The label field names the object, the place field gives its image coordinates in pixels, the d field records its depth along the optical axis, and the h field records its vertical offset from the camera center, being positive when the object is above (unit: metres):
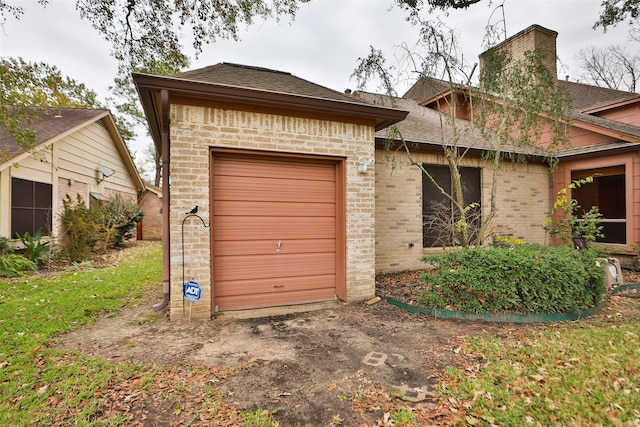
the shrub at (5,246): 7.10 -0.68
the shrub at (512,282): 4.20 -0.97
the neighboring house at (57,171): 7.55 +1.48
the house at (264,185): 4.05 +0.47
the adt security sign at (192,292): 3.89 -0.99
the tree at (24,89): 5.04 +2.33
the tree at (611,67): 17.89 +9.27
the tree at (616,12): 5.89 +4.11
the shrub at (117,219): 10.07 -0.10
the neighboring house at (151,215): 15.82 +0.08
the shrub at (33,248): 7.57 -0.81
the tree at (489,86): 5.46 +2.44
